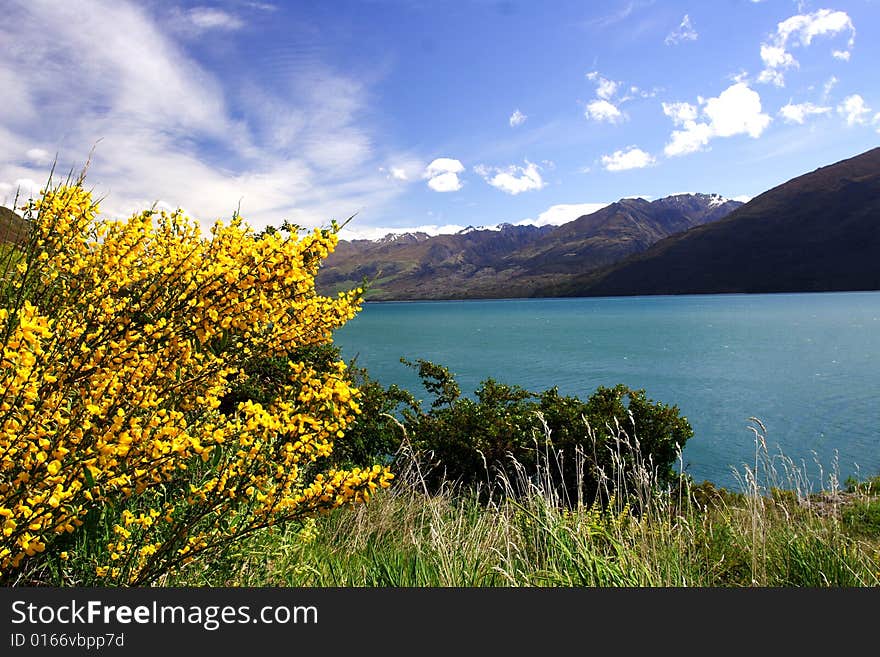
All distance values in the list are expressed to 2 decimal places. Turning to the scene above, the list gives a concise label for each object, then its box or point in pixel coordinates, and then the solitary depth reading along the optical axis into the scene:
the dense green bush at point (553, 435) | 10.87
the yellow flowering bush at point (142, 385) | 2.60
